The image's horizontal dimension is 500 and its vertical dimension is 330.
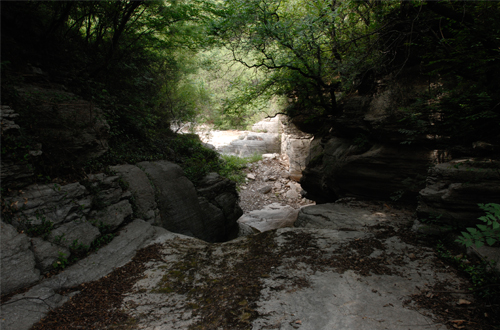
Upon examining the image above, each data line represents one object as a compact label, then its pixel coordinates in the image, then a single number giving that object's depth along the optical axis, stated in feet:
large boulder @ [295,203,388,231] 16.74
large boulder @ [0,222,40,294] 9.18
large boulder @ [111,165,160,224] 17.42
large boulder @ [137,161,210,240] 19.71
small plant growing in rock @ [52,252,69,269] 10.84
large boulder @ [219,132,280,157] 60.81
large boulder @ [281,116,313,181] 48.39
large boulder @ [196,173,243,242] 23.79
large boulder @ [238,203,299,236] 28.68
